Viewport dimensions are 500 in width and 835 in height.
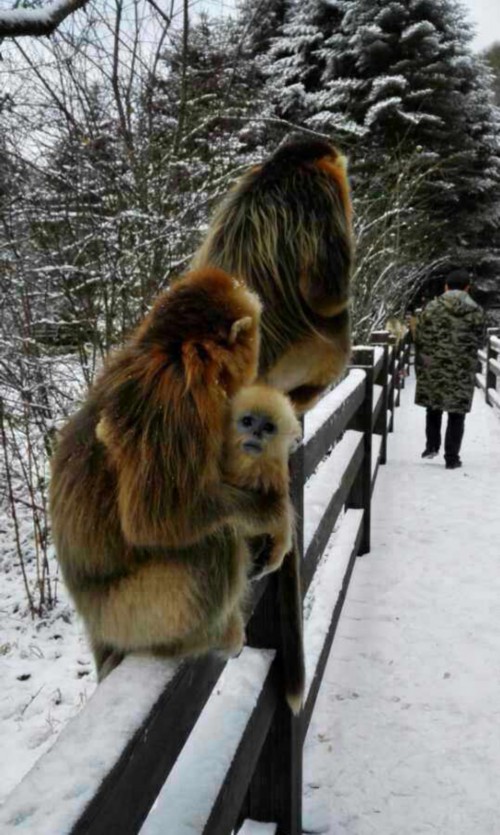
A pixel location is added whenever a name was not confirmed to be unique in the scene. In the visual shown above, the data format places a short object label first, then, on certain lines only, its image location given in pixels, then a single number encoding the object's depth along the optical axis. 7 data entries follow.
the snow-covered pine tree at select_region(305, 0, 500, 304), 18.50
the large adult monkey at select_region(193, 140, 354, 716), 2.40
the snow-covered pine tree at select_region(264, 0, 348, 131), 18.64
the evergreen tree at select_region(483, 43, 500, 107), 32.47
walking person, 7.30
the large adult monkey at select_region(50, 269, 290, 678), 1.37
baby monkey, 1.52
